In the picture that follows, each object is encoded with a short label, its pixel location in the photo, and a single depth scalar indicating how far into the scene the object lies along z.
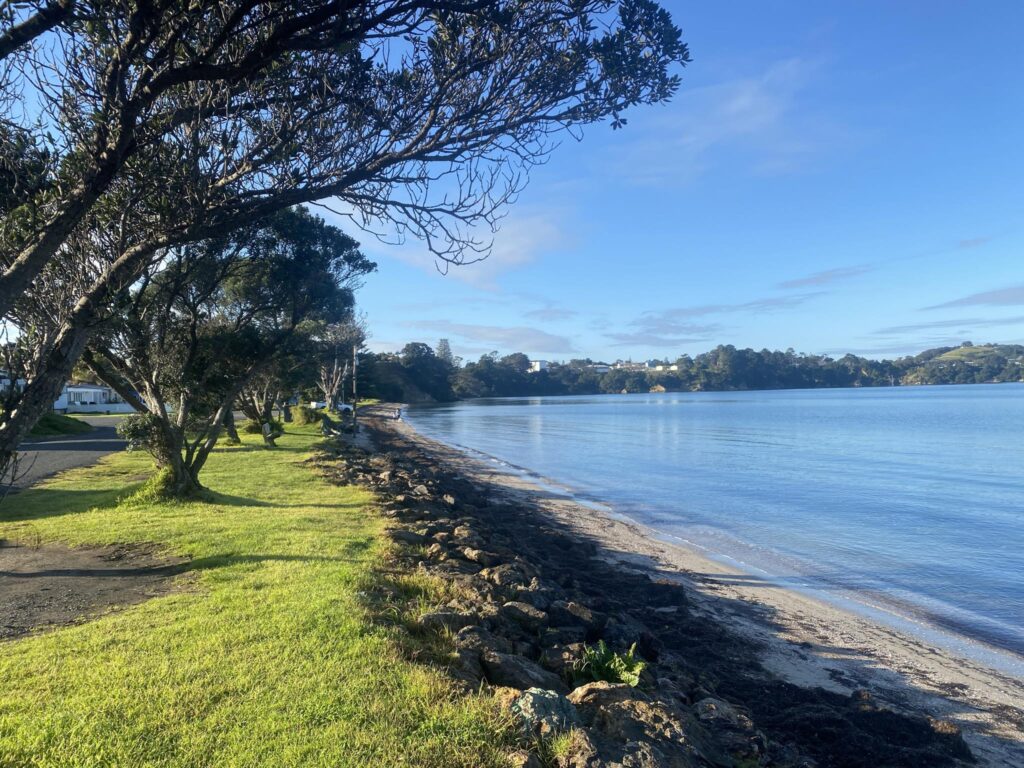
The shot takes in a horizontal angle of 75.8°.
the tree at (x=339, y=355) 40.79
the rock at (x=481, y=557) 9.84
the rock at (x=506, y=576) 8.46
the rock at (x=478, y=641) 5.50
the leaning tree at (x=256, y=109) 4.04
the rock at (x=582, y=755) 3.91
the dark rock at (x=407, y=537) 10.18
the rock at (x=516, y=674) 5.09
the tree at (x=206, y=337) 12.51
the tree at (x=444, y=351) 176.75
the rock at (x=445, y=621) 5.90
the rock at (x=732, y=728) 5.34
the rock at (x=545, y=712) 4.20
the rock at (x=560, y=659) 5.96
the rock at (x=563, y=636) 6.62
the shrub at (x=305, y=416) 44.19
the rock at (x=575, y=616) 7.55
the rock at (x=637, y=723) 4.23
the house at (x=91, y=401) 56.56
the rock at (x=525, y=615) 6.96
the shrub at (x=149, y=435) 13.19
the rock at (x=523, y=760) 3.79
